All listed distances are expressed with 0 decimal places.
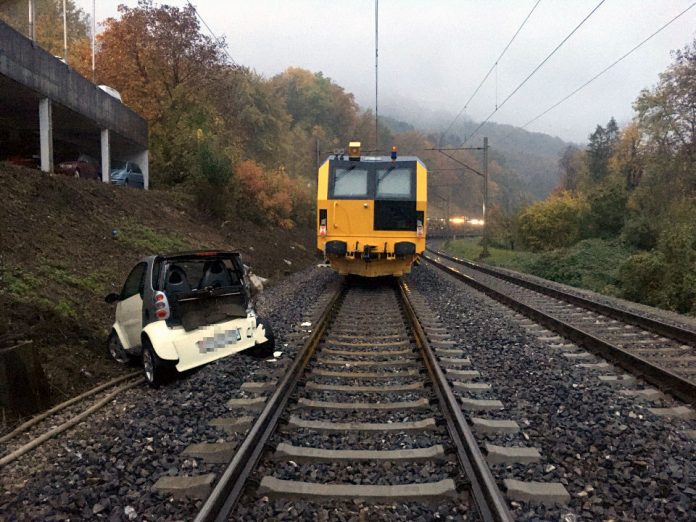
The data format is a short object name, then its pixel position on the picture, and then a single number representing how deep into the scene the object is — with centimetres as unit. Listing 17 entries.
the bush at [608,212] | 3175
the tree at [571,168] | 8210
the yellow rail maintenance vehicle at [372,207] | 1285
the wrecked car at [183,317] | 590
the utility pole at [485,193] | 2919
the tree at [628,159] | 4306
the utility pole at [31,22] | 1503
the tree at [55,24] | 3164
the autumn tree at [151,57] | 2788
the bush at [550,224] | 3631
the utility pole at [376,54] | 1403
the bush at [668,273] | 1478
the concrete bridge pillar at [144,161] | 2578
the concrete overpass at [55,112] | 1458
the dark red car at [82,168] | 1861
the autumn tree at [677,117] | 3167
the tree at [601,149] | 7194
